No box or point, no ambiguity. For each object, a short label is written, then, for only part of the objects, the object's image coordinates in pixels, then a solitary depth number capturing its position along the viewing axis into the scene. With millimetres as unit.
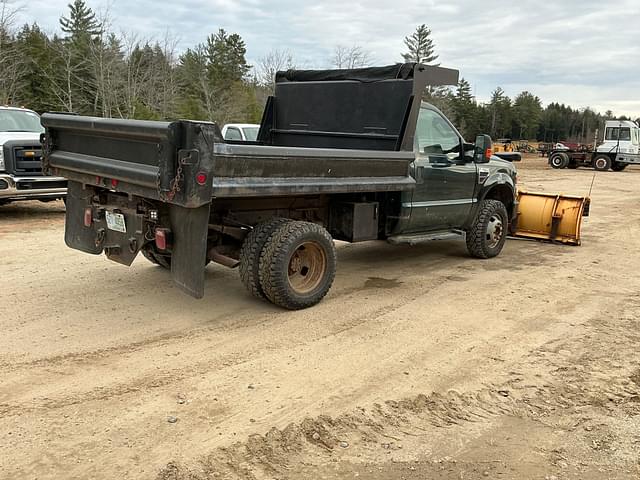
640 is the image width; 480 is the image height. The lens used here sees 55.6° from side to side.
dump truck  4820
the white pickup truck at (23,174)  10523
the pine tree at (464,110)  63488
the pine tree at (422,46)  68812
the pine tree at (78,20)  46512
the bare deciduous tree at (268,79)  40844
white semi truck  34281
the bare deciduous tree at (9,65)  29359
